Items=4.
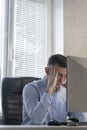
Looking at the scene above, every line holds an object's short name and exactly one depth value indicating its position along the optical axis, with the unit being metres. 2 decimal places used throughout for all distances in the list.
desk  0.95
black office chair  2.18
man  1.83
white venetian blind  3.14
